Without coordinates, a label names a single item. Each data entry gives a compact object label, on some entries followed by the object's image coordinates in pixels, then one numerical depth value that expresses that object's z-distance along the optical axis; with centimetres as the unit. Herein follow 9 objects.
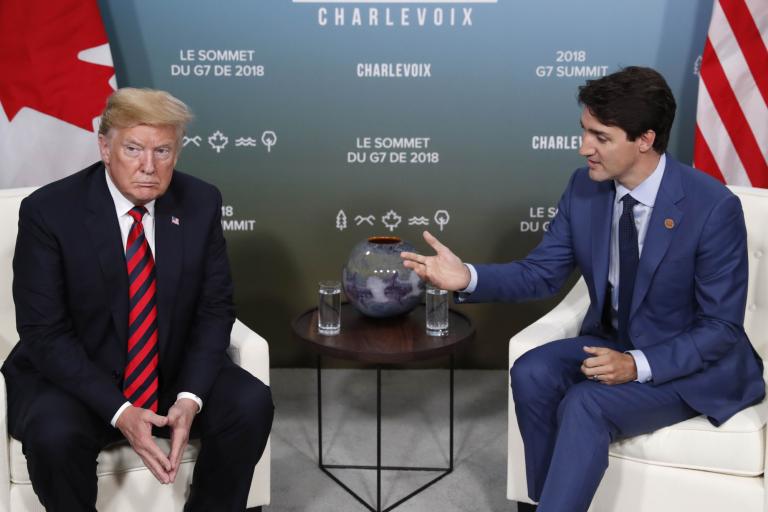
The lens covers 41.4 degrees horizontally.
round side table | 279
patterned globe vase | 297
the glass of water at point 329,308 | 294
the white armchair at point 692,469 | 245
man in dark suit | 240
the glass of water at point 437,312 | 294
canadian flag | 354
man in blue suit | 245
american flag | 351
